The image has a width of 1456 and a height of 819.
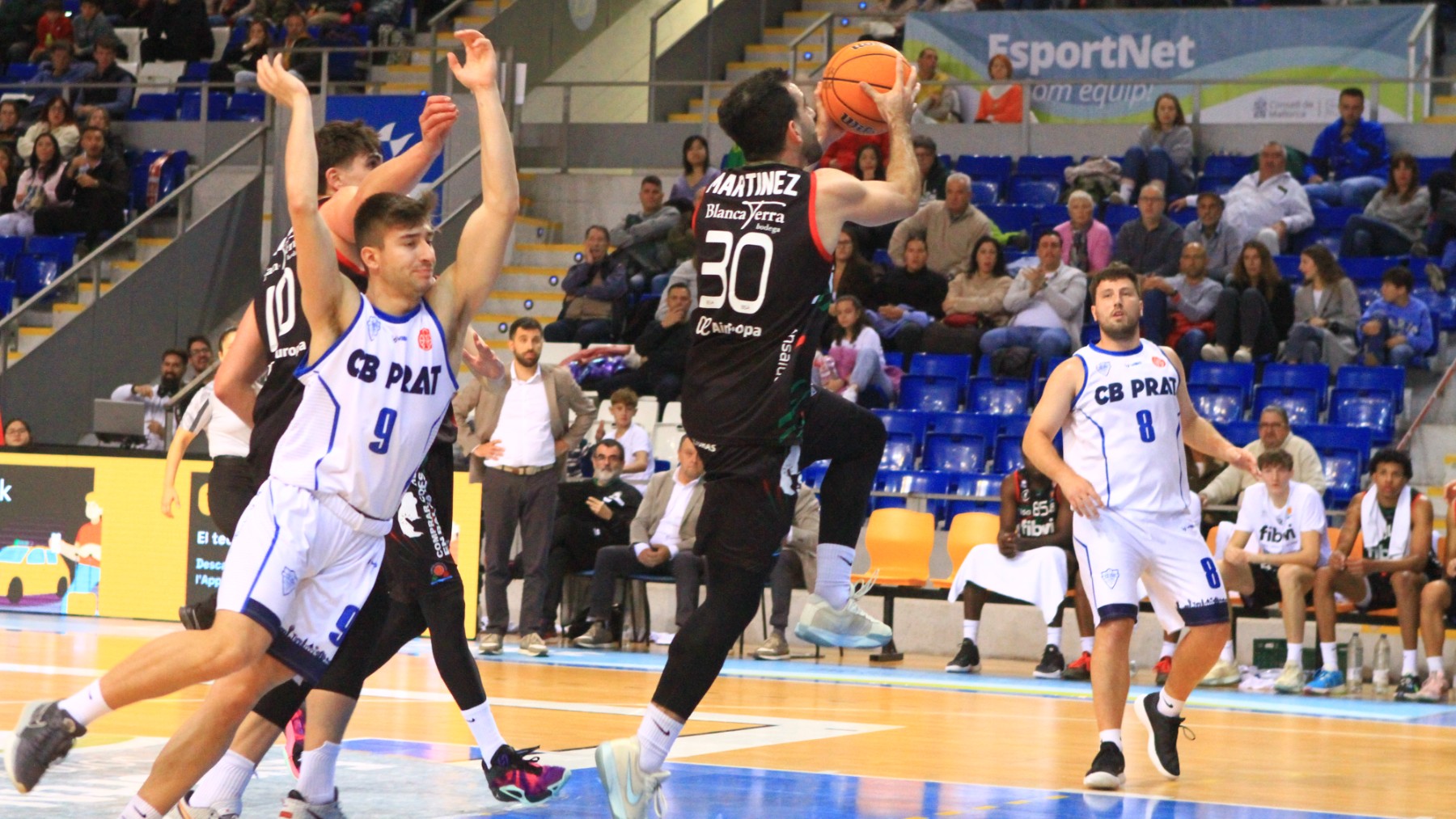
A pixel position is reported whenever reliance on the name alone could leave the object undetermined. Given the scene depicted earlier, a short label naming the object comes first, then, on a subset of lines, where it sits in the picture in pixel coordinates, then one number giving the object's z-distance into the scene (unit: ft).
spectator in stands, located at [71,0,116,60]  69.36
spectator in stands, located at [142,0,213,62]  68.80
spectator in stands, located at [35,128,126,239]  60.34
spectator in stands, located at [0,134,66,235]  61.05
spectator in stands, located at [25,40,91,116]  65.87
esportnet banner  55.77
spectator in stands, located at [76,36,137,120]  64.44
